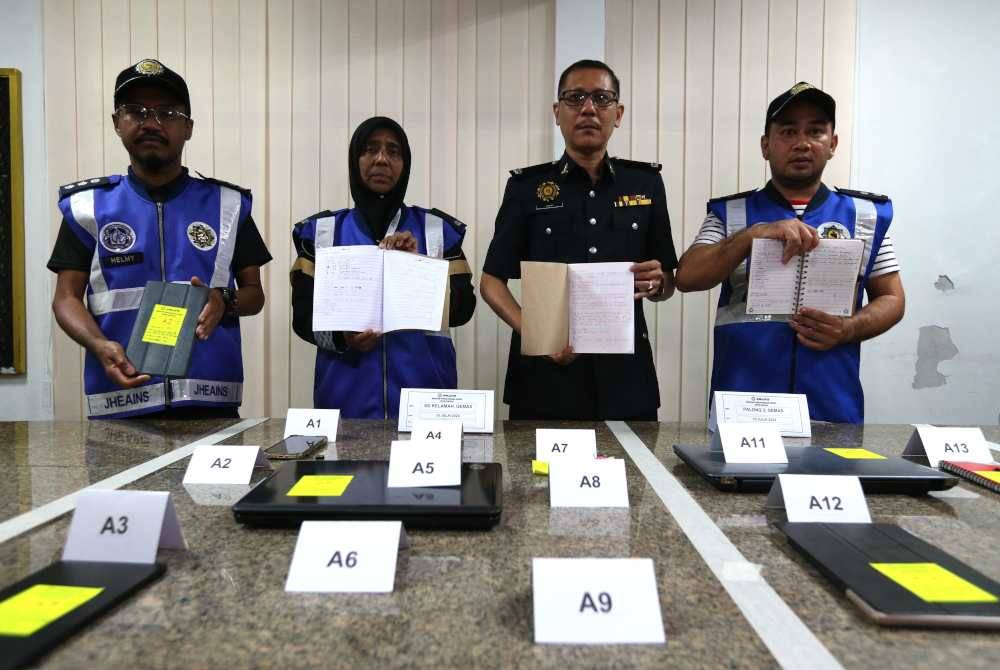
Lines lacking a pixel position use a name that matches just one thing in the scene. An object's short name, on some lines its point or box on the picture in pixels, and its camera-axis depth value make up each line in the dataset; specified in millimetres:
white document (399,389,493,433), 1315
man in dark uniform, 1894
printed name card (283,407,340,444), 1269
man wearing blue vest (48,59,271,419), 1747
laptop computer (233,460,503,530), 707
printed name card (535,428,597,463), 1031
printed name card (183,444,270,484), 935
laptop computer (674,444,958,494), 874
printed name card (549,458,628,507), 827
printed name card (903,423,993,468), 1078
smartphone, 1081
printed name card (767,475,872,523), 737
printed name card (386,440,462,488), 799
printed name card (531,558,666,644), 489
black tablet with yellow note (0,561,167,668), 449
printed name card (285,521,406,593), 571
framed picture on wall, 2760
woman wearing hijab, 1962
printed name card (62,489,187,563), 609
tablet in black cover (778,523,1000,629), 495
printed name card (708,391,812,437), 1220
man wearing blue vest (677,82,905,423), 1712
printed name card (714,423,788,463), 973
